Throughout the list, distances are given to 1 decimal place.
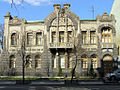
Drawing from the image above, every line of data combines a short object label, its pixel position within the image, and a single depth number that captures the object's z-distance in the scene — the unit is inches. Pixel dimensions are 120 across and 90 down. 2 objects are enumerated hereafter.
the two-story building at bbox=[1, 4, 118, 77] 1256.8
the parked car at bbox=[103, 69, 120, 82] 958.5
